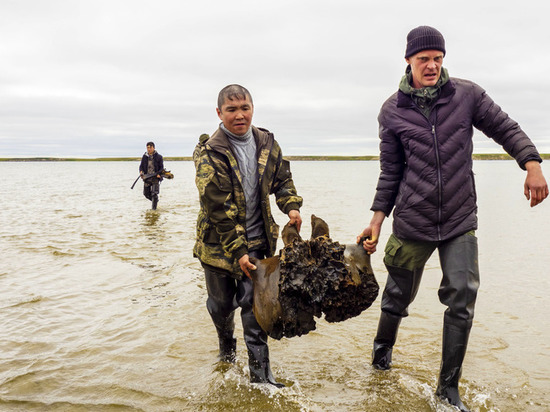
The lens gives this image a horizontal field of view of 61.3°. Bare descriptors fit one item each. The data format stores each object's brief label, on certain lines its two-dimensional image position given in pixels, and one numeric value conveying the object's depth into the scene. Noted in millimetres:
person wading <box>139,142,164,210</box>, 15383
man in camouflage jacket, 3449
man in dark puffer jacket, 3234
